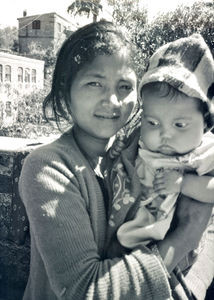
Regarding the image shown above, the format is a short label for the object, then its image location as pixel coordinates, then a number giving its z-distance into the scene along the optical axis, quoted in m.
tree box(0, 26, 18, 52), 51.09
